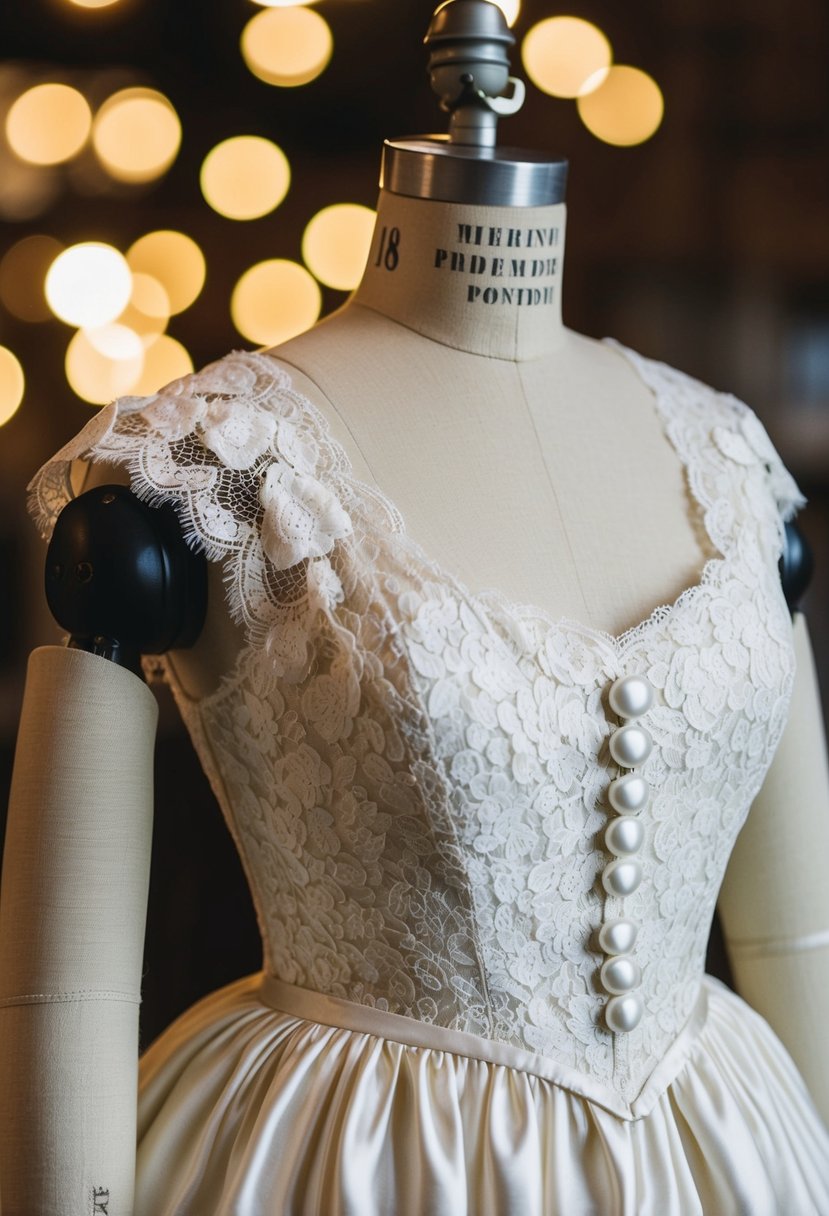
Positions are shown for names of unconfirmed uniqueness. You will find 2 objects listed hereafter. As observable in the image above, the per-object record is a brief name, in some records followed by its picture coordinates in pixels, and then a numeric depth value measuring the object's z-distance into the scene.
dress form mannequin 0.91
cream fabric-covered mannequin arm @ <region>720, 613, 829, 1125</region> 1.08
